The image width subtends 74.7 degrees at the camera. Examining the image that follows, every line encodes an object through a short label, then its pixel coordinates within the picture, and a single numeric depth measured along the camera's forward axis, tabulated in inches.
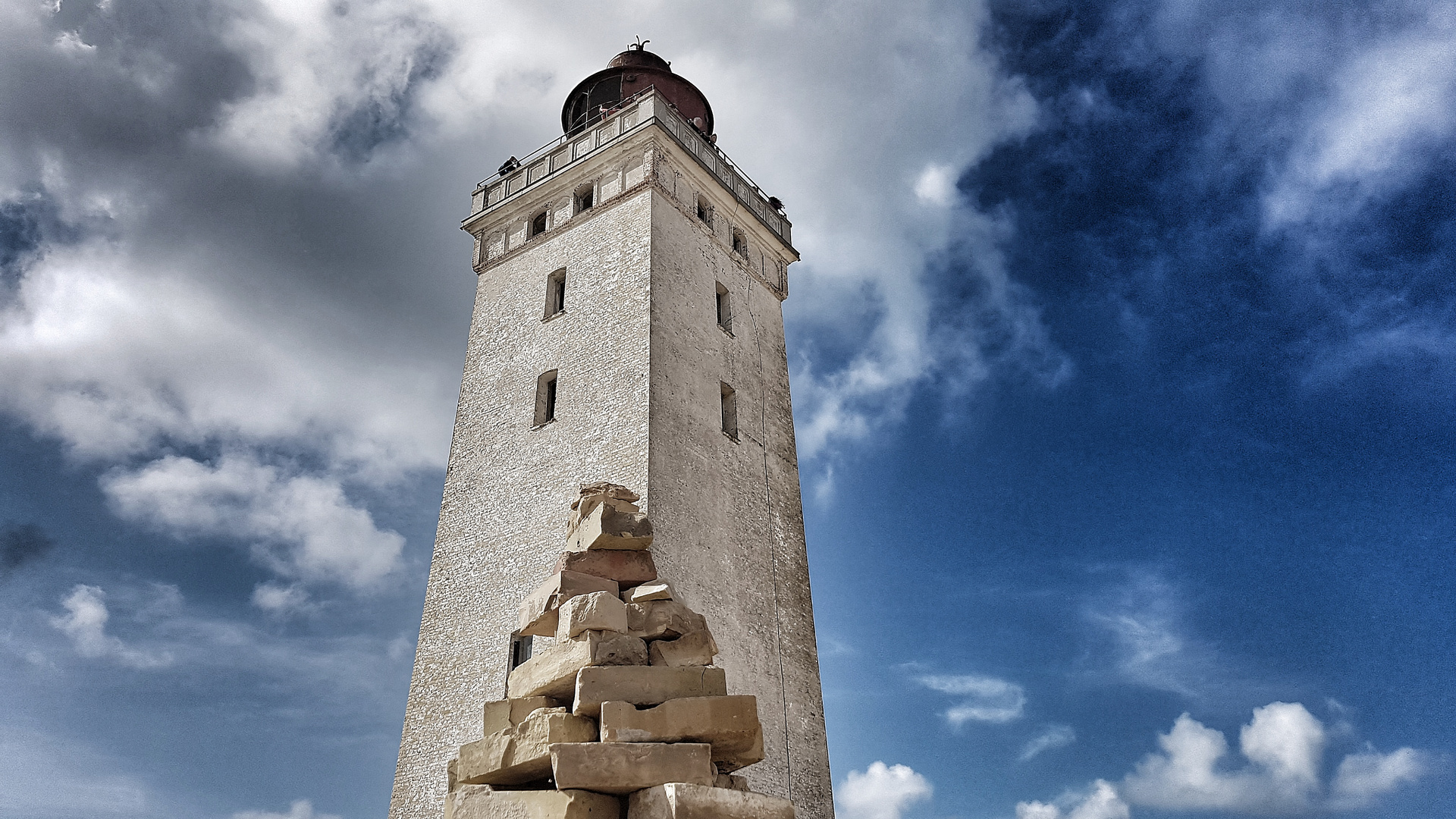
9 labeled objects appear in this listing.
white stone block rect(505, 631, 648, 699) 271.6
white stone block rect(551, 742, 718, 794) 243.8
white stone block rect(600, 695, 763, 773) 255.1
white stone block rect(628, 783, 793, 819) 239.3
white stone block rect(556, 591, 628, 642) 275.4
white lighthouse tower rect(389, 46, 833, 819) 649.0
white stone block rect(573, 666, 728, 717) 261.4
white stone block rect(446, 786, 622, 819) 241.4
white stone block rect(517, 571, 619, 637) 293.1
